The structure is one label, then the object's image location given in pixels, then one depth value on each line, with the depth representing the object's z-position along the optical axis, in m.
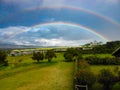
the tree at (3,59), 19.90
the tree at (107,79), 7.28
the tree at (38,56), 21.56
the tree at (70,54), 21.75
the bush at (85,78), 7.12
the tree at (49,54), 21.68
